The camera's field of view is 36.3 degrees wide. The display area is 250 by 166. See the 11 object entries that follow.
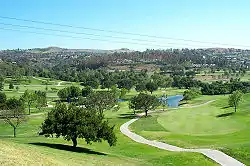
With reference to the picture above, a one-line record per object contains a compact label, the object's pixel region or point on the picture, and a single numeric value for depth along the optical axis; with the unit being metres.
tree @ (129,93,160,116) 134.12
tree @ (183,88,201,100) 185.75
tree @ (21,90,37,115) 147.00
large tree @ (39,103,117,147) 56.53
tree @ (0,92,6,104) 147.69
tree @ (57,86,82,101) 189.70
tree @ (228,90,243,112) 132.75
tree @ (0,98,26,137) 91.51
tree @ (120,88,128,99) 194.38
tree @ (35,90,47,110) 145.32
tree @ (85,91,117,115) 138.00
